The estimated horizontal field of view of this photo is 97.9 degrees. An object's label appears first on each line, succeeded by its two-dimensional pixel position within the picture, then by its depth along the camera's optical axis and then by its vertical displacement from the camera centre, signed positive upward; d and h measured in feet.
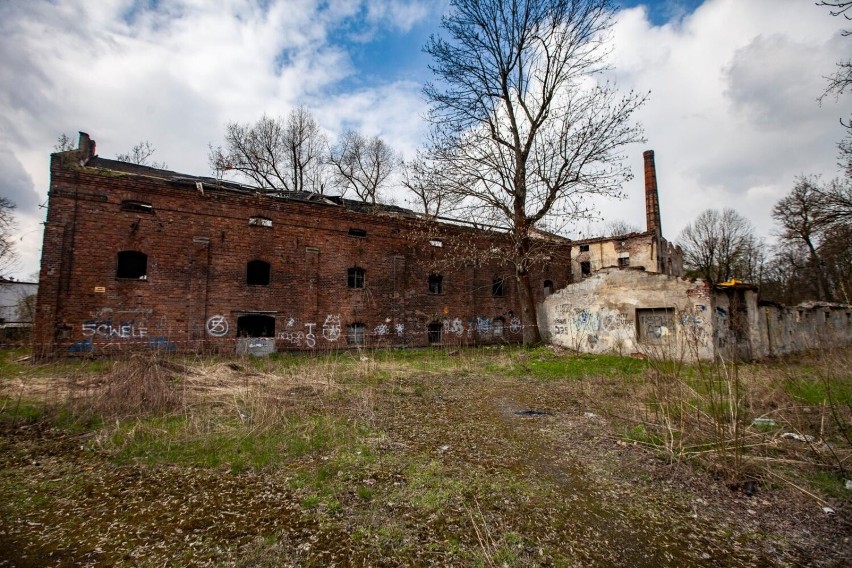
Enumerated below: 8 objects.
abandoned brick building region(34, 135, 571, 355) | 38.68 +6.29
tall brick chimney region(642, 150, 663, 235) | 82.74 +27.33
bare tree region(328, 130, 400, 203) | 98.27 +38.84
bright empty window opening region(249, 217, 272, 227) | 46.78 +12.51
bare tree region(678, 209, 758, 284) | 96.96 +17.19
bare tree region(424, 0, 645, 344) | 46.44 +21.83
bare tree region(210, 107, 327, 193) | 91.40 +41.37
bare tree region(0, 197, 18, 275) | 70.49 +14.35
